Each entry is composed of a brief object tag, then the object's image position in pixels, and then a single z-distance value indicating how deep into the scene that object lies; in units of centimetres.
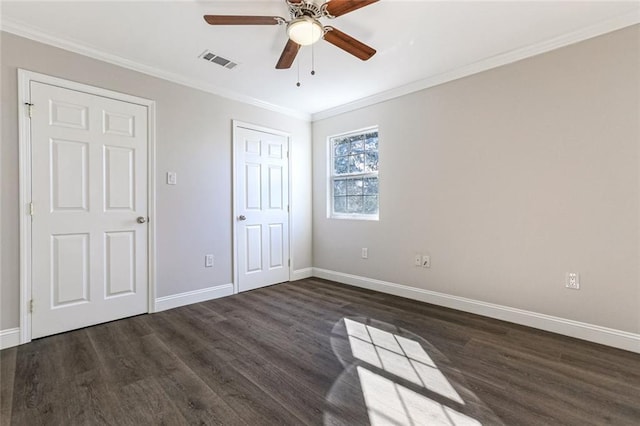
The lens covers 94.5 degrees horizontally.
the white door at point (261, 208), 372
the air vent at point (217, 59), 271
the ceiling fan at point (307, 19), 175
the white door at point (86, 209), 240
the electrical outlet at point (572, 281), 239
